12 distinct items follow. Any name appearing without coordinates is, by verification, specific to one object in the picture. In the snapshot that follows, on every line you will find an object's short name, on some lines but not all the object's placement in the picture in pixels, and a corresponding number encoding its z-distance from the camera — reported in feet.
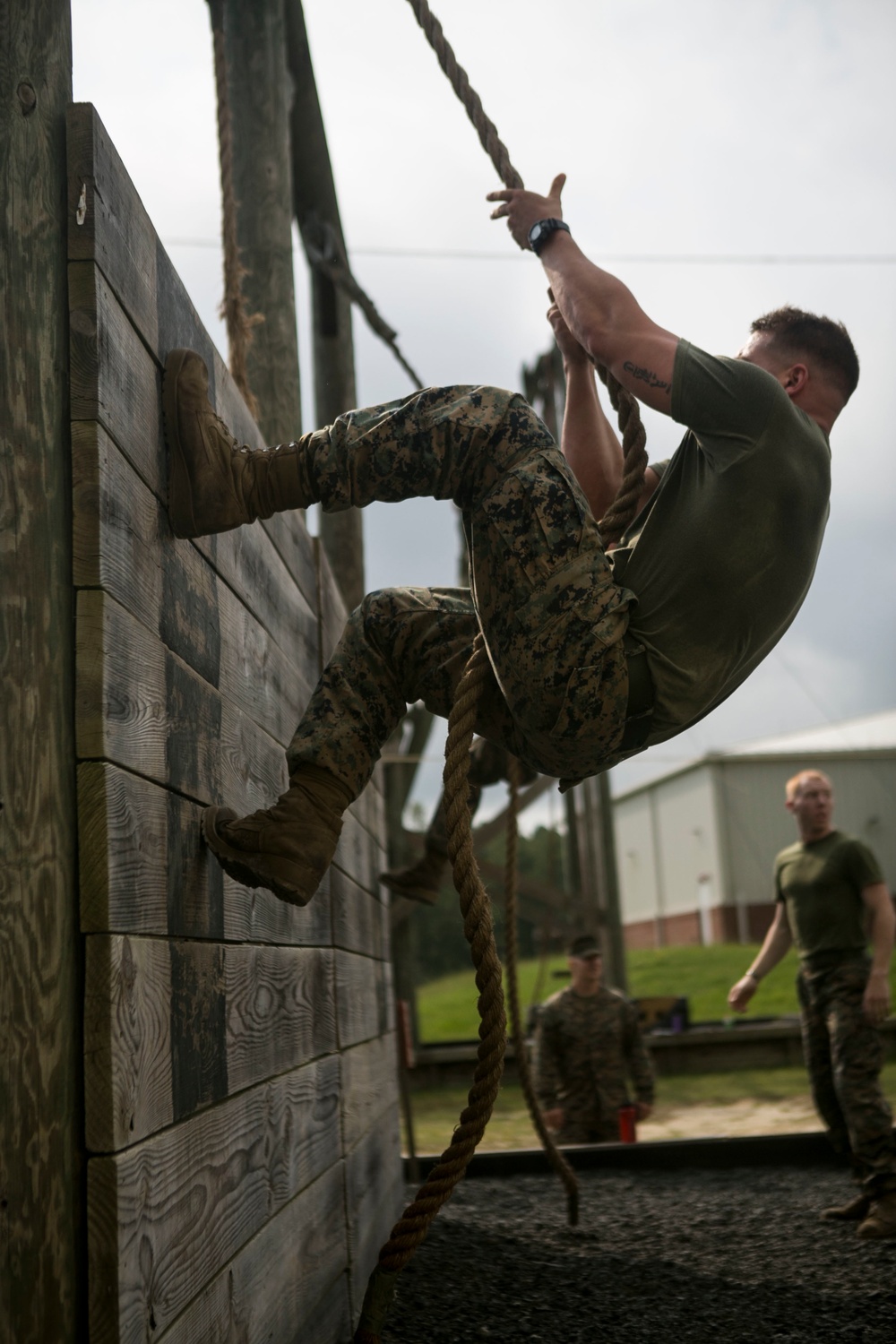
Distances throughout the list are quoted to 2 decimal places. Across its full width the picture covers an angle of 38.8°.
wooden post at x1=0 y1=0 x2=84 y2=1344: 4.27
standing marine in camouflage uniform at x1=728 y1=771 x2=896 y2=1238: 15.74
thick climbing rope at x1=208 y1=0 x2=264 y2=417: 10.07
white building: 62.75
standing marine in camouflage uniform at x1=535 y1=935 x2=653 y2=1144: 21.48
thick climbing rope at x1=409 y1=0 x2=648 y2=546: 7.76
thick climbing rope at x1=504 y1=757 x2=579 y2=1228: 12.07
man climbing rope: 6.67
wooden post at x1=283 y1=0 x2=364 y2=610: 19.02
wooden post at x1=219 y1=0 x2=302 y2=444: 12.81
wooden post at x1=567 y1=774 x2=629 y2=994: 36.40
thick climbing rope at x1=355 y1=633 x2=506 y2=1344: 5.98
